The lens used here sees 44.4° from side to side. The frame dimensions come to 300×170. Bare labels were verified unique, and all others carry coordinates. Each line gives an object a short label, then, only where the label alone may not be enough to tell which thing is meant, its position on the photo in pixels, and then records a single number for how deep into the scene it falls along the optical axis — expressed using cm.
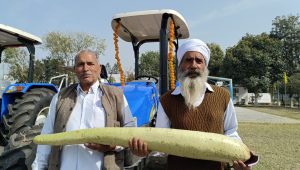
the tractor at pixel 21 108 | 434
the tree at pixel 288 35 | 5894
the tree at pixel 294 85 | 4210
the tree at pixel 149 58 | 5397
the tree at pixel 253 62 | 4485
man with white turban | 270
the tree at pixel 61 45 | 4075
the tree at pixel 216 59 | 5419
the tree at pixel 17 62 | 3572
